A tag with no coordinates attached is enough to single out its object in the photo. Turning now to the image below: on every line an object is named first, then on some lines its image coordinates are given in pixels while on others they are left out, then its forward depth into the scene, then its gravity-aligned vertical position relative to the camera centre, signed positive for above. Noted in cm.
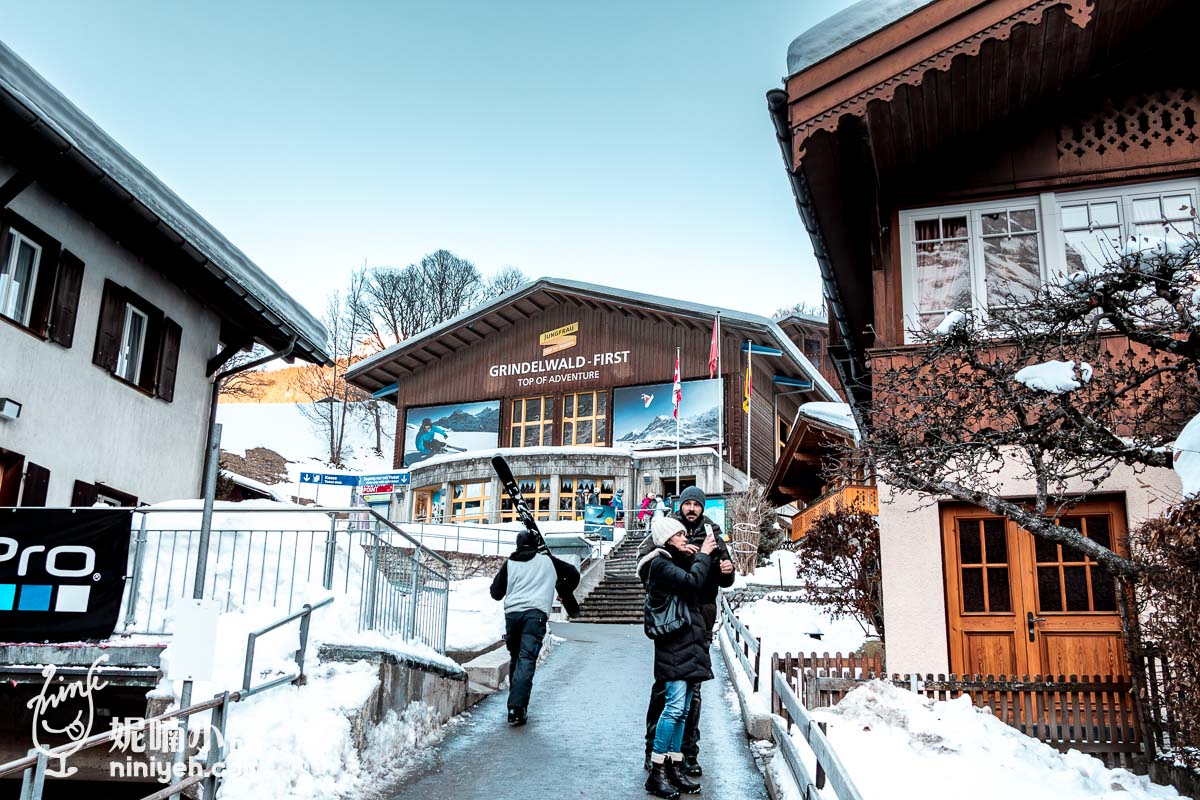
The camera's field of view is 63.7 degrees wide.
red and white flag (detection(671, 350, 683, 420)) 3128 +578
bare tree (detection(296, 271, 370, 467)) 6006 +1158
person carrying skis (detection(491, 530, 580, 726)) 925 -34
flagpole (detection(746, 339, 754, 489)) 3350 +697
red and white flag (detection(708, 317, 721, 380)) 3159 +712
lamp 1068 +162
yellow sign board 3859 +917
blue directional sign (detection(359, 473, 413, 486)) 3116 +286
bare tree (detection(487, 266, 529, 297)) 6512 +1949
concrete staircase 2172 -61
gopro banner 809 -12
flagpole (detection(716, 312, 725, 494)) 3322 +470
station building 3438 +684
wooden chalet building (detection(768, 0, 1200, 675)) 983 +459
